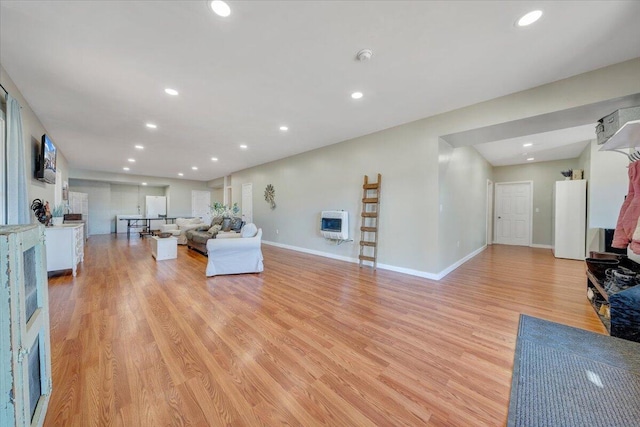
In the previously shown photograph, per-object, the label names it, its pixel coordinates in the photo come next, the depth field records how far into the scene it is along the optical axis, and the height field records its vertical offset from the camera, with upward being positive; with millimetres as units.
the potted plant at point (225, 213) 6036 -135
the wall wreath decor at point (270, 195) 6980 +422
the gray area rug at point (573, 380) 1285 -1142
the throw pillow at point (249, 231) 4219 -409
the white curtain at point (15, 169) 2393 +413
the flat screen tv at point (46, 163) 3645 +746
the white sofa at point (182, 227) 6852 -609
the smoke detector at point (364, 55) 2197 +1501
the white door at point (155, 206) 10820 +98
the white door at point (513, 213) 7105 -92
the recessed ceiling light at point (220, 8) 1683 +1493
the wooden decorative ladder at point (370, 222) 4398 -248
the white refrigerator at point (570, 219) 5214 -191
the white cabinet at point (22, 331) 835 -528
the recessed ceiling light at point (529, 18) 1769 +1507
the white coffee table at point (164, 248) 4855 -854
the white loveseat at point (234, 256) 3779 -796
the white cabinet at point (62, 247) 3717 -654
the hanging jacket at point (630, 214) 2127 -32
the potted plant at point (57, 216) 3915 -147
